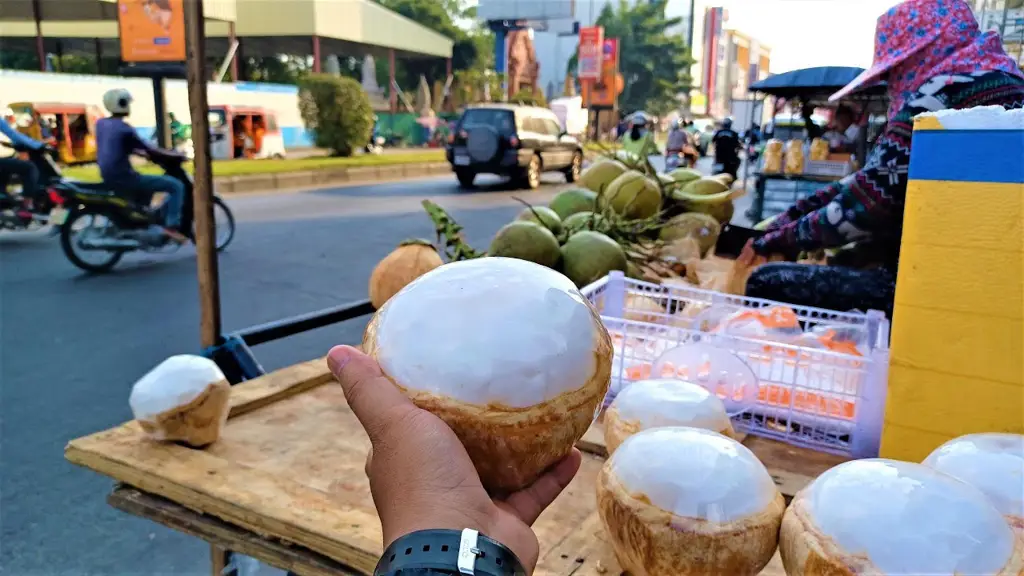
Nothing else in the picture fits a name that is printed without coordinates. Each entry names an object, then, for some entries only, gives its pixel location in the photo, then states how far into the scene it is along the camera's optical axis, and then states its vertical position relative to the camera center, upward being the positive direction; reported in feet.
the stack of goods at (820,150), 24.95 +0.14
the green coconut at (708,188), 12.86 -0.59
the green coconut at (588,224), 9.64 -0.93
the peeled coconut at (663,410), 4.28 -1.48
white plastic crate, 4.87 -1.60
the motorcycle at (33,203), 22.86 -1.74
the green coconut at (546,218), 9.43 -0.85
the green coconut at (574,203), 11.35 -0.77
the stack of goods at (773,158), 25.14 -0.13
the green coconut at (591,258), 8.22 -1.17
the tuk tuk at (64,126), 44.93 +1.24
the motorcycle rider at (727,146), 37.73 +0.38
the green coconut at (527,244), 8.07 -1.00
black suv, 43.19 +0.37
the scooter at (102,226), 19.84 -2.18
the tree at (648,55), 143.74 +18.87
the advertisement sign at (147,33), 40.88 +6.26
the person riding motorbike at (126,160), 20.95 -0.37
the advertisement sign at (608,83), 112.78 +10.49
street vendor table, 4.00 -2.07
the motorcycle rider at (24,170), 22.84 -0.75
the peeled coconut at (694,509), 3.32 -1.59
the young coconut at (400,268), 7.57 -1.20
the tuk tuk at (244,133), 54.75 +1.15
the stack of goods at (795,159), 24.70 -0.15
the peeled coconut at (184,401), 4.91 -1.68
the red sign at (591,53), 108.99 +14.37
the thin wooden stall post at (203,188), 6.33 -0.35
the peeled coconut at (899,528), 2.82 -1.45
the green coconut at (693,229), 10.95 -1.11
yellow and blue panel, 3.96 -0.72
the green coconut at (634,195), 10.99 -0.64
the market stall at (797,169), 24.20 -0.46
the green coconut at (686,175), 13.03 -0.39
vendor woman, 6.50 +0.00
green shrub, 54.54 +2.79
